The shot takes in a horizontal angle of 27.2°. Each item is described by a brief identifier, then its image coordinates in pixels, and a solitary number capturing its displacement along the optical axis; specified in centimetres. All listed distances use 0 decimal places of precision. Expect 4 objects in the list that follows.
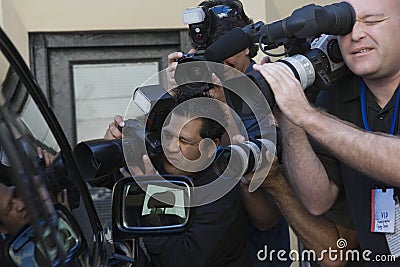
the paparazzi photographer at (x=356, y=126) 256
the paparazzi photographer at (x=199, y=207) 291
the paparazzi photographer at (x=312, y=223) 294
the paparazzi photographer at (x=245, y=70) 307
